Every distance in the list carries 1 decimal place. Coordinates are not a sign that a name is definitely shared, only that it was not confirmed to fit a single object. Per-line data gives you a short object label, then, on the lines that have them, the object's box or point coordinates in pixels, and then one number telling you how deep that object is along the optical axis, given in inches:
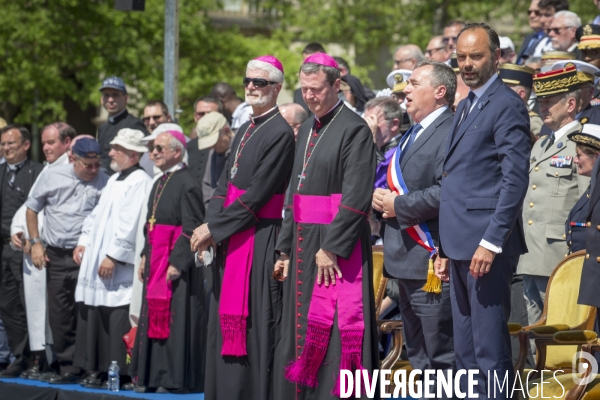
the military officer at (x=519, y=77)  622.5
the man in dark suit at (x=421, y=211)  431.8
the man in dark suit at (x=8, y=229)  705.4
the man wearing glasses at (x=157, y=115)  752.3
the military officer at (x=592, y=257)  421.1
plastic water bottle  617.9
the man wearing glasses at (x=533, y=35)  816.3
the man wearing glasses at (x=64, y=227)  666.8
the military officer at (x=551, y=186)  531.2
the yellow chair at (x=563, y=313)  443.5
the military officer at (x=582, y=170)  472.1
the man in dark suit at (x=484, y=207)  379.9
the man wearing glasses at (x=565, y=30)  743.1
